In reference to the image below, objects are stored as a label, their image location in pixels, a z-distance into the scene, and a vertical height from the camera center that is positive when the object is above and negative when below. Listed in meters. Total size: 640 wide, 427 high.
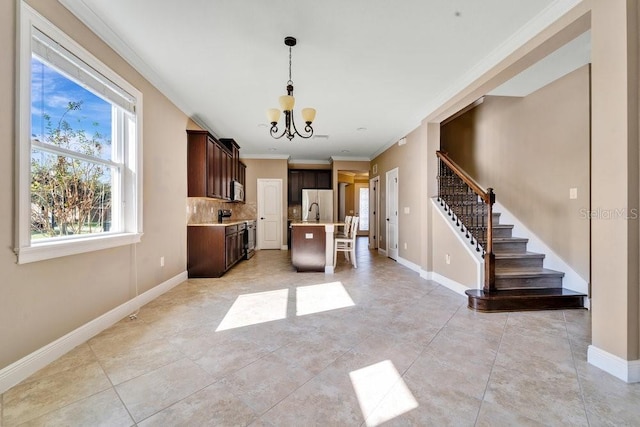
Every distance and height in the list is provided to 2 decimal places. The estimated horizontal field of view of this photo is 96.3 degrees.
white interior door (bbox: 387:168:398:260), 6.36 -0.06
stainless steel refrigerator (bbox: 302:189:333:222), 8.70 +0.22
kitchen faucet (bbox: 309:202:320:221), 8.70 +0.02
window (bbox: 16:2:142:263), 1.88 +0.50
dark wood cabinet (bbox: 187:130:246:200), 4.61 +0.77
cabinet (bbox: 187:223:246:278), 4.57 -0.63
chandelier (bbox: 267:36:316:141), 2.69 +1.05
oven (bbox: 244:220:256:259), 6.43 -0.67
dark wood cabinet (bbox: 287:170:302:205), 9.01 +0.76
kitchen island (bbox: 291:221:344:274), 5.07 -0.65
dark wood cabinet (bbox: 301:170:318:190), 9.04 +0.98
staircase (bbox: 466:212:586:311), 3.13 -0.88
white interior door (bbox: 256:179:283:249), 8.02 -0.08
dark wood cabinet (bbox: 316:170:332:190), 9.05 +0.99
